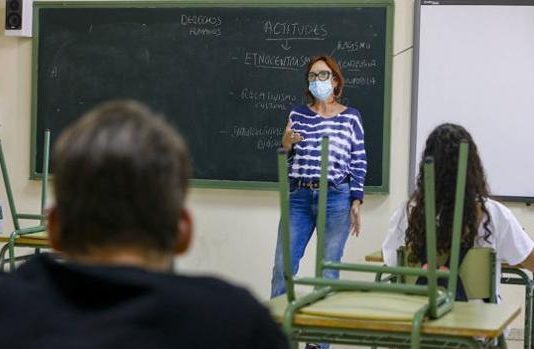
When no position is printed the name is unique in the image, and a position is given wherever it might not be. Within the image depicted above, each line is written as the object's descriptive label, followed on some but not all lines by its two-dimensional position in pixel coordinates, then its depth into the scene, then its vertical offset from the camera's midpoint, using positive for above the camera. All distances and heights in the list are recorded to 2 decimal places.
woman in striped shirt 7.40 -0.11
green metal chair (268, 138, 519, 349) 3.34 -0.36
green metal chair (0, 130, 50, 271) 6.63 -0.40
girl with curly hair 4.77 -0.20
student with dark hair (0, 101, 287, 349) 1.39 -0.11
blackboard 8.76 +0.49
